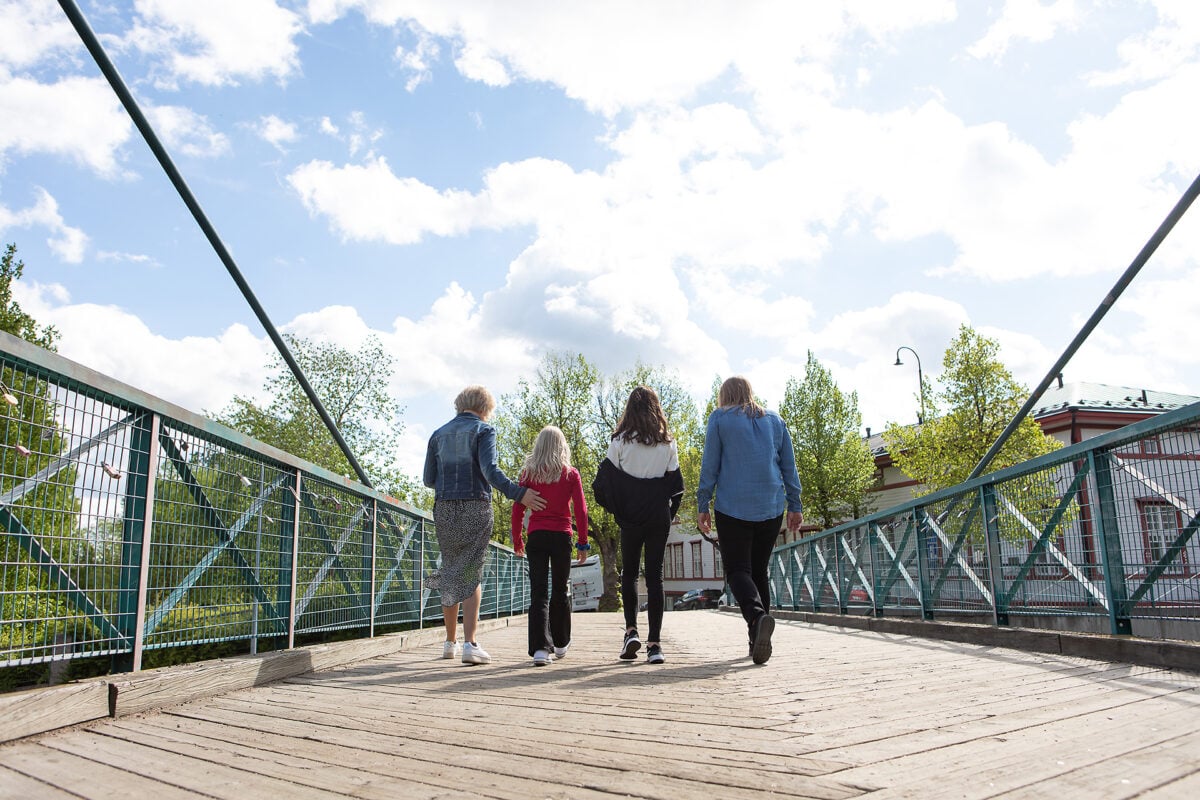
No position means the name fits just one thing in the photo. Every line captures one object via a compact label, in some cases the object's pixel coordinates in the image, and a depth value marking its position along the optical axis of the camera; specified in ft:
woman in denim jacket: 18.01
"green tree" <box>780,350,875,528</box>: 102.37
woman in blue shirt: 17.13
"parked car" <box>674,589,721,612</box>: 140.67
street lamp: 81.19
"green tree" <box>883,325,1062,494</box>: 67.46
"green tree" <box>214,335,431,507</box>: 114.93
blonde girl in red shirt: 18.01
